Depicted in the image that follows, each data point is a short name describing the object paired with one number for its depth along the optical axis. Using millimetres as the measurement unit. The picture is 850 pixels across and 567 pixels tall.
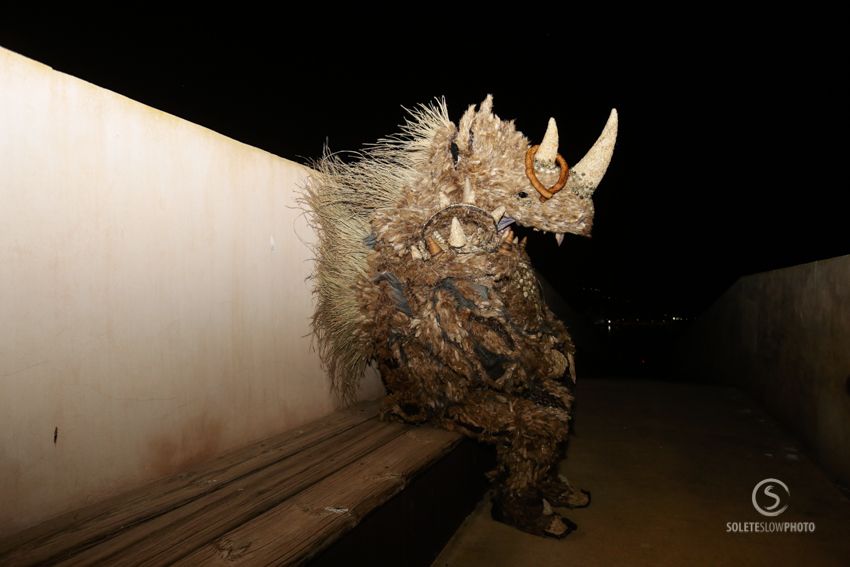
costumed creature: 2160
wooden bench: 1196
